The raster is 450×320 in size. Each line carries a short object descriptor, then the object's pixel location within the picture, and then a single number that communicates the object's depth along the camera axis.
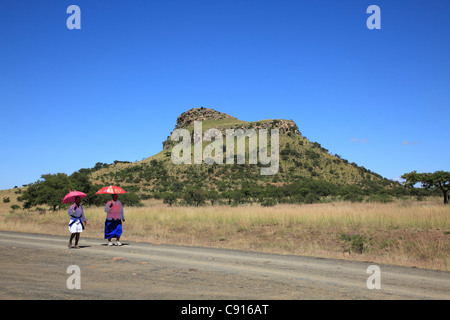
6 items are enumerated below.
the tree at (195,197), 41.49
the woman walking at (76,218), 13.85
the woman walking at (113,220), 14.55
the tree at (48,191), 32.66
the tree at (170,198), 44.21
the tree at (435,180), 33.38
